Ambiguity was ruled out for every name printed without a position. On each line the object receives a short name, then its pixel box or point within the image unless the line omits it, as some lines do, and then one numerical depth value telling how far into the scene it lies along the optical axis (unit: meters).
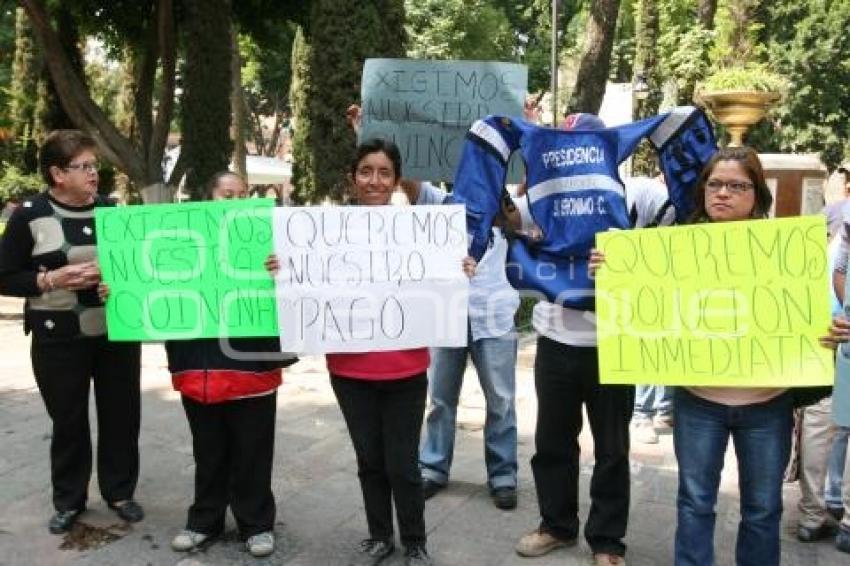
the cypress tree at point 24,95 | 13.04
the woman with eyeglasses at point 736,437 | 2.80
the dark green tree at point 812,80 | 28.00
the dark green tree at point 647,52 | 22.12
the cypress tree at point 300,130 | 14.43
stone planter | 12.23
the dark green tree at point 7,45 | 20.97
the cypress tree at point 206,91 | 10.91
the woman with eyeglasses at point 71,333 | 3.45
